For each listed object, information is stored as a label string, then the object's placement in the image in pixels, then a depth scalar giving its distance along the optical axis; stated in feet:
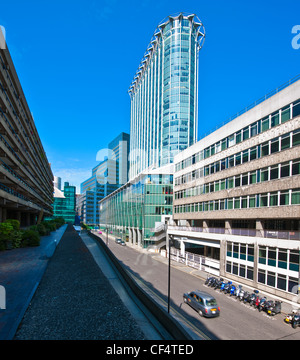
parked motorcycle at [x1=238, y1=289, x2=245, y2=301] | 68.63
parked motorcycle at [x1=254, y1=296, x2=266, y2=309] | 62.44
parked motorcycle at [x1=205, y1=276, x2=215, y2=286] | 83.43
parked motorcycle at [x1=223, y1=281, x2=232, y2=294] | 75.51
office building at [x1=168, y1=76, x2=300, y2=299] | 70.13
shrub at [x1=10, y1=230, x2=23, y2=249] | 105.48
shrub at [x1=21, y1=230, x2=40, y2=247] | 114.01
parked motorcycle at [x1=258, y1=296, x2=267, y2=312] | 60.85
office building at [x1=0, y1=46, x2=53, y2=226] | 110.22
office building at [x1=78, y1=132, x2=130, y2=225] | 561.02
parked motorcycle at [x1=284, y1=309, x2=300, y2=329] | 51.72
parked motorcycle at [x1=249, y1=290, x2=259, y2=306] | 64.54
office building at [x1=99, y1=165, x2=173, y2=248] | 179.83
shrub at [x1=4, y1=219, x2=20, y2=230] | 111.45
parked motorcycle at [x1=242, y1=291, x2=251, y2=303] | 67.05
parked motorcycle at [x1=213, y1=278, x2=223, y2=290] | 79.92
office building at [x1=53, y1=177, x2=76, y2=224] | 602.61
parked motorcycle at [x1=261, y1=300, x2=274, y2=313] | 59.53
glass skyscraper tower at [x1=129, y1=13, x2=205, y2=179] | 323.98
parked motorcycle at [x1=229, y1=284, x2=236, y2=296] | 73.31
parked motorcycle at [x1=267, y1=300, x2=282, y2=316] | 58.54
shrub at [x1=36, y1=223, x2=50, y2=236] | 169.15
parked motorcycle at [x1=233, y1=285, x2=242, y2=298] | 70.25
